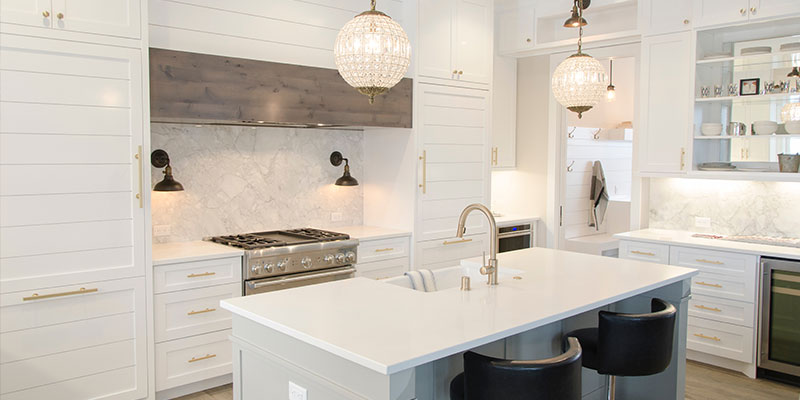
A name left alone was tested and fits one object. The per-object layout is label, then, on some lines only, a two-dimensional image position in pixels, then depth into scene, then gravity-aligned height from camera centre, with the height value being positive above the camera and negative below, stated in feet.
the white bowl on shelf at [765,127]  13.99 +1.20
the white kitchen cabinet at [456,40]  15.44 +3.71
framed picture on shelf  14.19 +2.20
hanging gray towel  21.84 -0.79
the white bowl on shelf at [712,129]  14.70 +1.19
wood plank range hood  11.32 +1.69
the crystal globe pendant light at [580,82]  10.64 +1.72
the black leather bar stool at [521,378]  6.32 -2.21
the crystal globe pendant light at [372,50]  8.04 +1.71
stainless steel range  12.37 -1.87
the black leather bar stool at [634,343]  8.32 -2.38
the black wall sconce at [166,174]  12.45 -0.03
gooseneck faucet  8.70 -0.95
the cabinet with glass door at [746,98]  13.73 +1.91
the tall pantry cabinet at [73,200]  9.76 -0.49
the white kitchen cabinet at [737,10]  13.30 +3.91
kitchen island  6.02 -1.75
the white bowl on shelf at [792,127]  13.60 +1.17
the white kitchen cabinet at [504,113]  19.30 +2.07
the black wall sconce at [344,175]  15.60 -0.03
